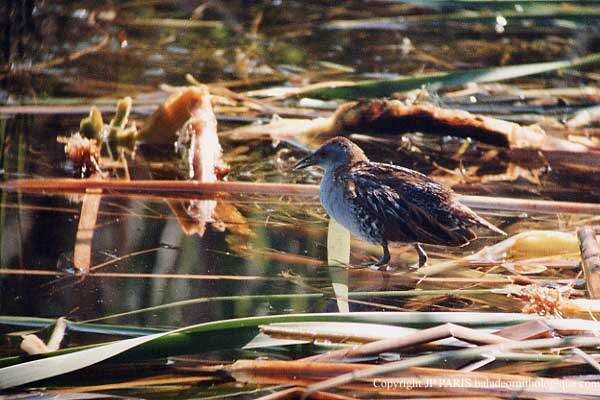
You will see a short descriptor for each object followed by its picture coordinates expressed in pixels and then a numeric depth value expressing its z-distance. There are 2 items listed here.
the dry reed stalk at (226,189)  8.12
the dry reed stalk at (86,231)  7.18
